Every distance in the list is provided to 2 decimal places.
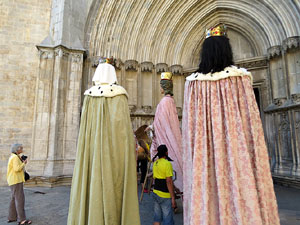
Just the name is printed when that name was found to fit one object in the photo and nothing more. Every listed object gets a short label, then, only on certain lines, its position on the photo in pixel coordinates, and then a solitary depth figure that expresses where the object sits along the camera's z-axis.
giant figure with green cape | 2.15
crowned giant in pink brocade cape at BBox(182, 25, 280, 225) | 1.49
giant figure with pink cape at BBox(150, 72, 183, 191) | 3.47
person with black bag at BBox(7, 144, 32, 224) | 3.46
